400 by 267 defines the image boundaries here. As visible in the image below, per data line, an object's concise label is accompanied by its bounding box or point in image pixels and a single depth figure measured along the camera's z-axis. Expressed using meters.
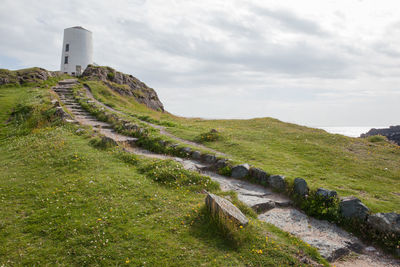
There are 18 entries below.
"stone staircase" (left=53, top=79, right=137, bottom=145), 19.07
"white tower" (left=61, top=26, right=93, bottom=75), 67.56
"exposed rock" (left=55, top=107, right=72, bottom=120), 21.98
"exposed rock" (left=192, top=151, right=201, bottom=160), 14.95
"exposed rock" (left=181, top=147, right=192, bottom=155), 15.58
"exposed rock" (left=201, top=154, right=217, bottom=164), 14.09
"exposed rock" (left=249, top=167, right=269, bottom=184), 11.43
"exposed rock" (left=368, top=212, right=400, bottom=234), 7.48
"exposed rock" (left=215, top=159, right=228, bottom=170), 13.27
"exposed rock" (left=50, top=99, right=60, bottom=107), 25.42
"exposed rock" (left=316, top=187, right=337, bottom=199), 9.13
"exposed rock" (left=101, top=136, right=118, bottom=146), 15.42
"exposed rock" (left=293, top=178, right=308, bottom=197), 9.84
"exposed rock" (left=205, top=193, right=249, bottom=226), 7.16
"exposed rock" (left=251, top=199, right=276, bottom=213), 9.14
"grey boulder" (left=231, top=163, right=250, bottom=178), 12.22
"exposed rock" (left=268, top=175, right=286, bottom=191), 10.62
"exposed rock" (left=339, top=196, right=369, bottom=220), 8.27
